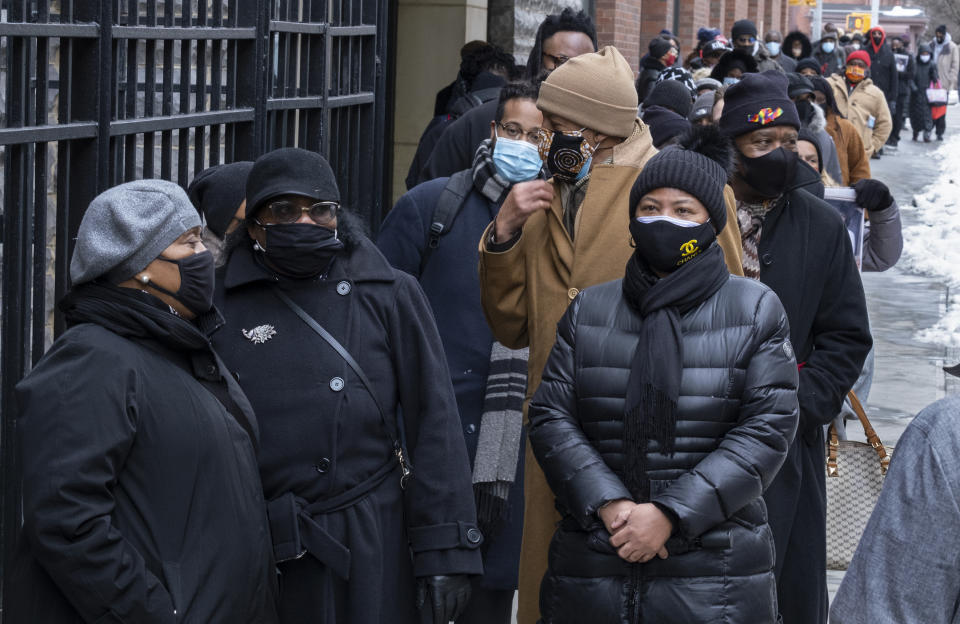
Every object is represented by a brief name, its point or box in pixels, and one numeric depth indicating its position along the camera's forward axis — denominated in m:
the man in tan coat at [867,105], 15.93
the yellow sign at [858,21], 62.00
